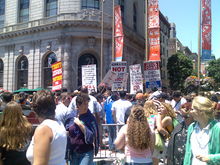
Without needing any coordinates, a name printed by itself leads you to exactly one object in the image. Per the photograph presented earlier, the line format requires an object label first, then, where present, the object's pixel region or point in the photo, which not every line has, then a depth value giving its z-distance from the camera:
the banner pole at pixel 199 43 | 15.32
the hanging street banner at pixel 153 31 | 15.62
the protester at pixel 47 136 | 2.38
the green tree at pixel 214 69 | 59.53
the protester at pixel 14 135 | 3.06
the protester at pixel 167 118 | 4.86
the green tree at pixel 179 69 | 45.47
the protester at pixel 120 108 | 8.00
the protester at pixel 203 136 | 3.00
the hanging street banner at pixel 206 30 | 15.12
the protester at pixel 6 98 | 6.30
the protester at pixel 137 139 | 3.63
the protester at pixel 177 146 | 3.97
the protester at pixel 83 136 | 4.09
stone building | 25.23
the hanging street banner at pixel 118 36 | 18.22
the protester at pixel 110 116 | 8.03
